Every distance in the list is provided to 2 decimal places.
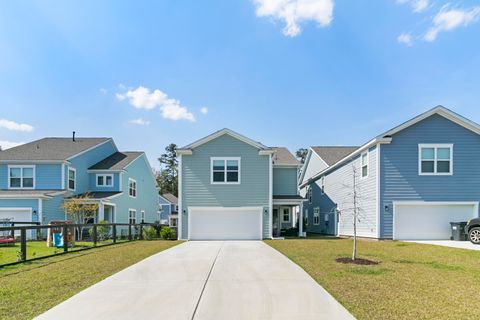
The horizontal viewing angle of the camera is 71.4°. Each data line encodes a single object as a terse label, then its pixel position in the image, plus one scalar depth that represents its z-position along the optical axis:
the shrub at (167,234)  20.39
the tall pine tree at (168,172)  61.62
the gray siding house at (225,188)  19.80
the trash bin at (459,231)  16.55
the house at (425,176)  17.36
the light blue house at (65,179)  21.56
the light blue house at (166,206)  49.90
